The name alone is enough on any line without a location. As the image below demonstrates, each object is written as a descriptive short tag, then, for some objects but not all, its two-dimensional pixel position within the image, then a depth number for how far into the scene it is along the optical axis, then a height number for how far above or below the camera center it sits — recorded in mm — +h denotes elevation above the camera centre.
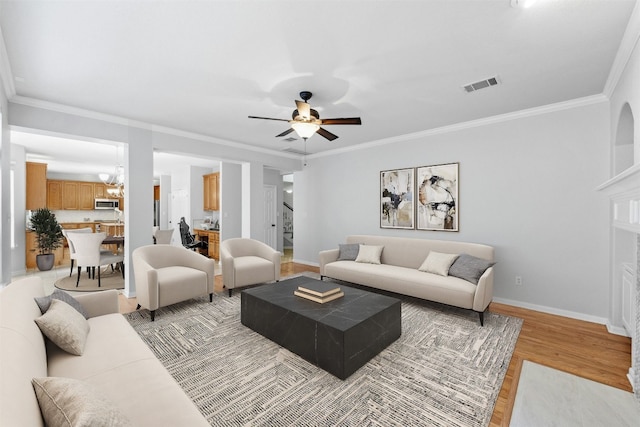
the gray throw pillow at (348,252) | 4914 -690
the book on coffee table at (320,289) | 2892 -813
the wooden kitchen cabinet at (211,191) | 7680 +588
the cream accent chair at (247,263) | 4215 -794
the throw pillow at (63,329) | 1652 -700
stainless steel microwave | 9250 +291
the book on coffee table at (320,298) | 2844 -868
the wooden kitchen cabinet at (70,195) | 8656 +549
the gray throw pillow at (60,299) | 1869 -631
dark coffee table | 2266 -1005
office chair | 6700 -613
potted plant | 5648 -456
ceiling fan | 2869 +962
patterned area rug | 1854 -1300
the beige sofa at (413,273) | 3277 -856
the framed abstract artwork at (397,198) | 4863 +244
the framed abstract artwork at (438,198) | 4387 +226
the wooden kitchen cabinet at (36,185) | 6309 +629
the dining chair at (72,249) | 4801 -626
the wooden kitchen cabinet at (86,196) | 8969 +542
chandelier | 6432 +986
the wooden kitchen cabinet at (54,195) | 8391 +536
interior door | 7624 -126
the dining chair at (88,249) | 4582 -589
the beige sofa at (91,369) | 905 -858
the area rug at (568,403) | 1842 -1341
